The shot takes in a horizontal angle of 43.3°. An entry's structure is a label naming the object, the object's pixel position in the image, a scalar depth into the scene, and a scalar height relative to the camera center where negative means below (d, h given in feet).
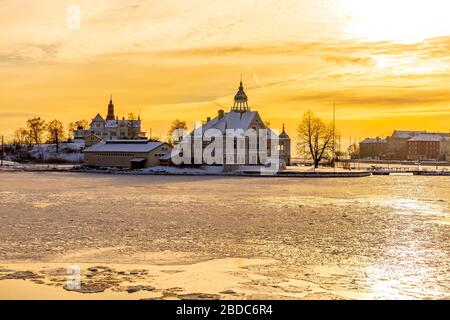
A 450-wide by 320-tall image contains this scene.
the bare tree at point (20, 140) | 391.45 +15.43
